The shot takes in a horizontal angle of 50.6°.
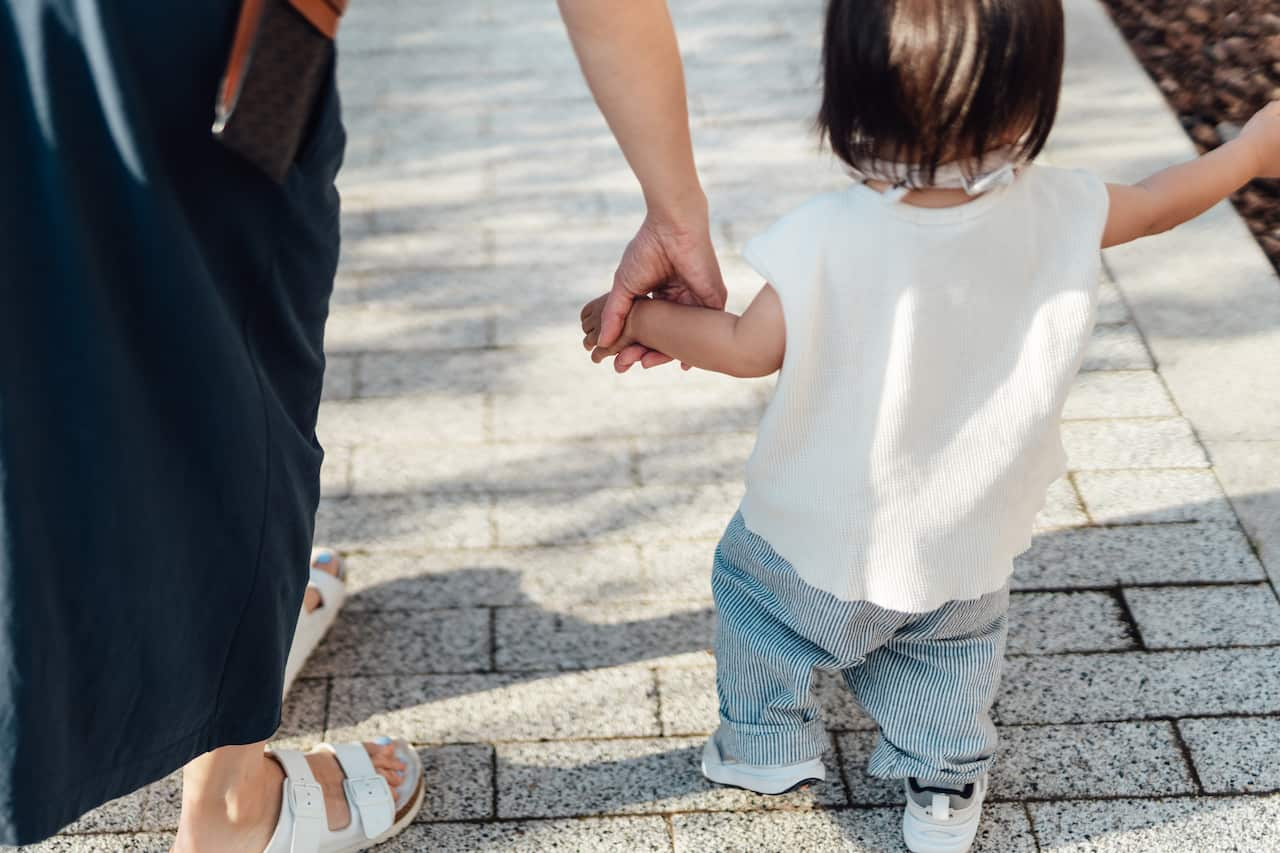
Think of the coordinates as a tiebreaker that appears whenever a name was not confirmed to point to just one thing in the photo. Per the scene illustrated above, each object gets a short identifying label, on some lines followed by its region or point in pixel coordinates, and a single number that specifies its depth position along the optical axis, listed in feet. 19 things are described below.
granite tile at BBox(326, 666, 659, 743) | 7.77
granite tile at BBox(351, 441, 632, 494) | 9.59
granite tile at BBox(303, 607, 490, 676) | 8.20
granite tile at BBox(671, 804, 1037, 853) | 7.04
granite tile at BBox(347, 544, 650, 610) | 8.63
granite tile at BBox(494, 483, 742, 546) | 9.11
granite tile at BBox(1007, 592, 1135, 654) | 8.11
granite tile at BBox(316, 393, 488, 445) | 10.02
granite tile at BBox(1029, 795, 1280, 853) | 6.93
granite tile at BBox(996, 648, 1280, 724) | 7.67
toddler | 5.19
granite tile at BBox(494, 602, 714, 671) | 8.21
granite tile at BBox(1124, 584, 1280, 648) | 8.07
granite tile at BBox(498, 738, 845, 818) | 7.29
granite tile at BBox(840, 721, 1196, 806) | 7.25
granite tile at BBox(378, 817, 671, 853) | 7.11
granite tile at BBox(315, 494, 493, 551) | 9.11
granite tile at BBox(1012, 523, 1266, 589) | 8.51
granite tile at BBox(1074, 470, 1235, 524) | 8.93
